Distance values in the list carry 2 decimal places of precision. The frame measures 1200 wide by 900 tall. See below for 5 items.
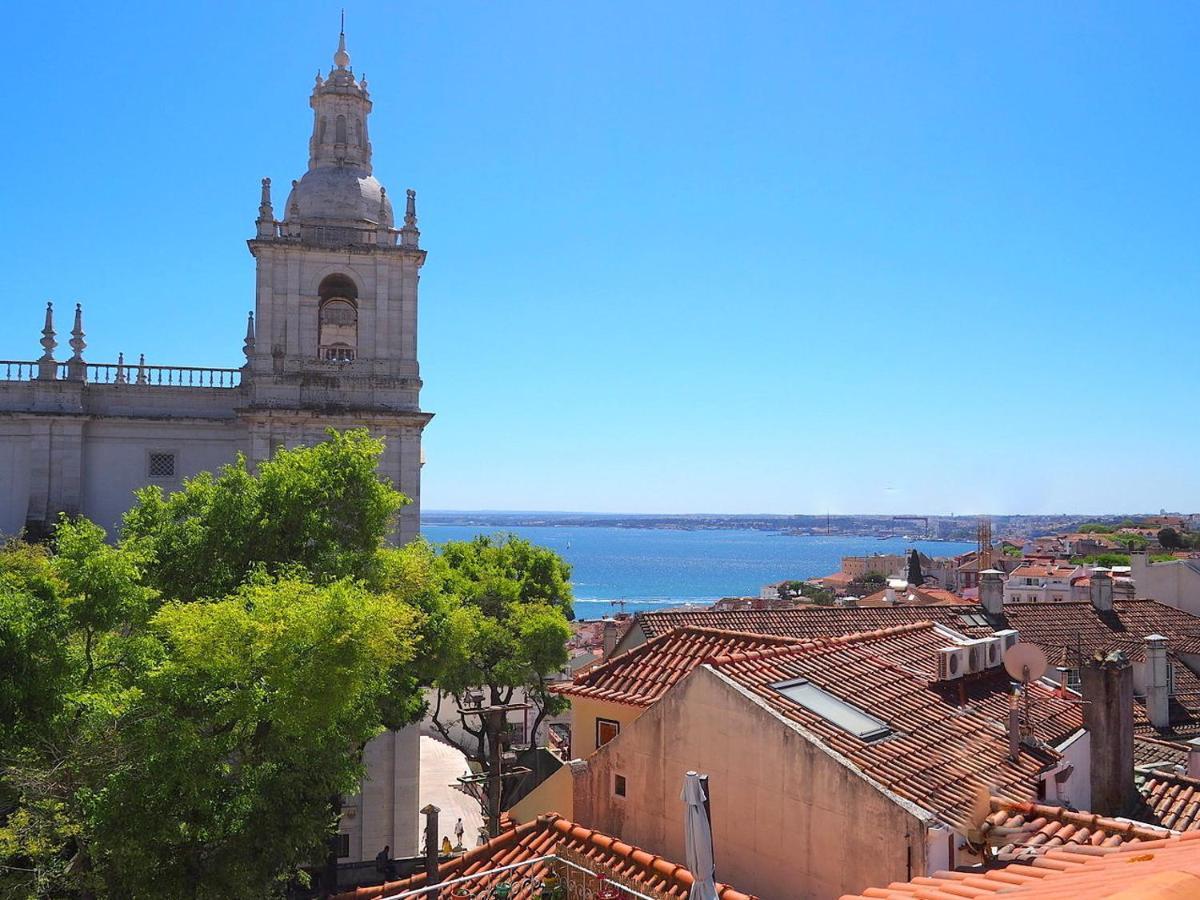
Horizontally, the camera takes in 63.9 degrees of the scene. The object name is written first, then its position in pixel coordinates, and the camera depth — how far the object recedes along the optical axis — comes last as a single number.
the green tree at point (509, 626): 26.31
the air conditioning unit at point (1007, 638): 14.75
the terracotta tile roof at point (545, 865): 10.30
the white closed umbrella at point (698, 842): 7.84
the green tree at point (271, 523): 17.33
